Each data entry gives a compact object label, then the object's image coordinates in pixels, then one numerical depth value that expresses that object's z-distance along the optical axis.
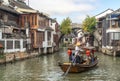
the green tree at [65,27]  49.57
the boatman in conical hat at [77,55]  16.81
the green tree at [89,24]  44.57
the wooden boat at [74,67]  15.82
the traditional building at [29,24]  27.80
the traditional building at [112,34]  30.74
